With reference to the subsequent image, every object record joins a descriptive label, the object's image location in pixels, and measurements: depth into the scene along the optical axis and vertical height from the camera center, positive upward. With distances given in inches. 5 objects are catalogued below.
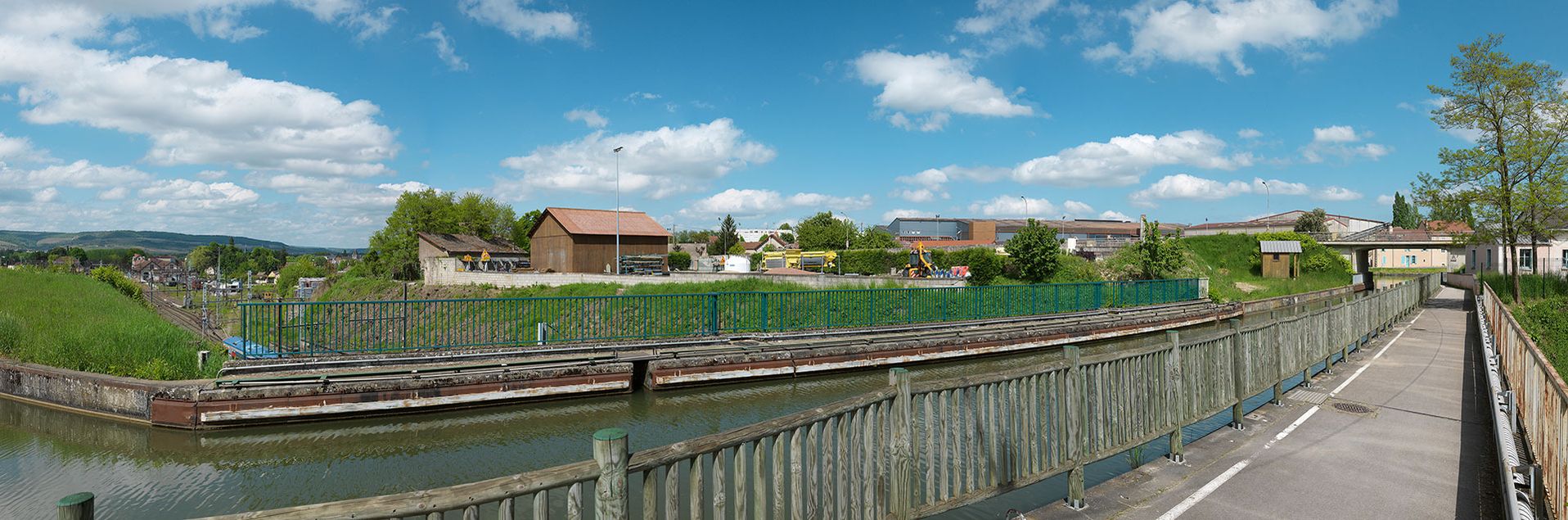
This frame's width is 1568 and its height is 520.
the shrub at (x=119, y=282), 1150.2 -16.8
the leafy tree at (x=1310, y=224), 3169.3 +170.5
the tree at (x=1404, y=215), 3538.4 +235.3
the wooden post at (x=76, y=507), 74.6 -26.8
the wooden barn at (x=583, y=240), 1972.2 +82.8
